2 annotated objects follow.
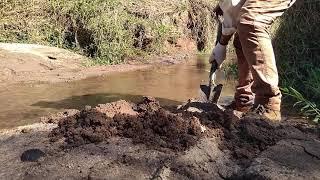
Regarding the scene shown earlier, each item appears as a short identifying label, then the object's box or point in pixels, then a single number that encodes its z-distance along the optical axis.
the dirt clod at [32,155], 1.50
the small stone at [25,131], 1.83
